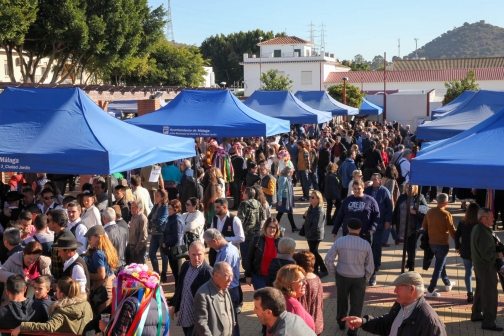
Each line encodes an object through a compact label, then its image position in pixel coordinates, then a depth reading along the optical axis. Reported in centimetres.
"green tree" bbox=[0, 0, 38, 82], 2708
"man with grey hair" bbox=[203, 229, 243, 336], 654
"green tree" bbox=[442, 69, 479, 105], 3600
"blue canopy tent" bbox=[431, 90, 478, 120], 1986
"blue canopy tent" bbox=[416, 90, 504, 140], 1297
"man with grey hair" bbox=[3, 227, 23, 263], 677
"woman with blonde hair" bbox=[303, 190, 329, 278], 900
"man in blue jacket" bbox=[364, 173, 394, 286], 972
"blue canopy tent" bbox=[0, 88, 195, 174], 785
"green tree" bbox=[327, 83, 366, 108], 4256
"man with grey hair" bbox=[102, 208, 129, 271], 756
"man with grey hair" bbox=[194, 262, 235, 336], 516
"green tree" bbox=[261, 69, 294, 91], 4556
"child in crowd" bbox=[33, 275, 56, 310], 560
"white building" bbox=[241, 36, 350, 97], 7762
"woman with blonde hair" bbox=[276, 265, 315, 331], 504
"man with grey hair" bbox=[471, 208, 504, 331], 706
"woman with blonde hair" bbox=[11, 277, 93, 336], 527
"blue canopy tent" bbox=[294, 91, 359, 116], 2544
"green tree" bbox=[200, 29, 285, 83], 9844
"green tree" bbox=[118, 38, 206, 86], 5147
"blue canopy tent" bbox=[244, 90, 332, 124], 1931
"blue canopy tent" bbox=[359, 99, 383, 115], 3531
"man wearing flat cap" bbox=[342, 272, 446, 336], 457
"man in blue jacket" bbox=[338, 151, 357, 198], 1413
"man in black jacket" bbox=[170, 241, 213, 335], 578
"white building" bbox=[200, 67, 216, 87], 7804
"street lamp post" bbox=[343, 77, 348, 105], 4041
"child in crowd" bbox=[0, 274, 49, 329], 535
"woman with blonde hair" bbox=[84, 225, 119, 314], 611
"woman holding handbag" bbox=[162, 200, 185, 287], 835
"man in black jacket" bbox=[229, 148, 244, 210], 1488
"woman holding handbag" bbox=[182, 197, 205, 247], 842
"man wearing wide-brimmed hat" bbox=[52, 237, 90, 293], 612
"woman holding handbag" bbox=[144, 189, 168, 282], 900
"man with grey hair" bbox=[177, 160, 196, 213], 1226
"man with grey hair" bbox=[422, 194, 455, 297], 830
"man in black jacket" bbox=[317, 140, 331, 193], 1652
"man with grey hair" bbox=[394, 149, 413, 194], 1273
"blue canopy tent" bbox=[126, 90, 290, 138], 1320
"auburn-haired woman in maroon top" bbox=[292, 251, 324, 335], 569
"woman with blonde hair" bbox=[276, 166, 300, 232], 1178
